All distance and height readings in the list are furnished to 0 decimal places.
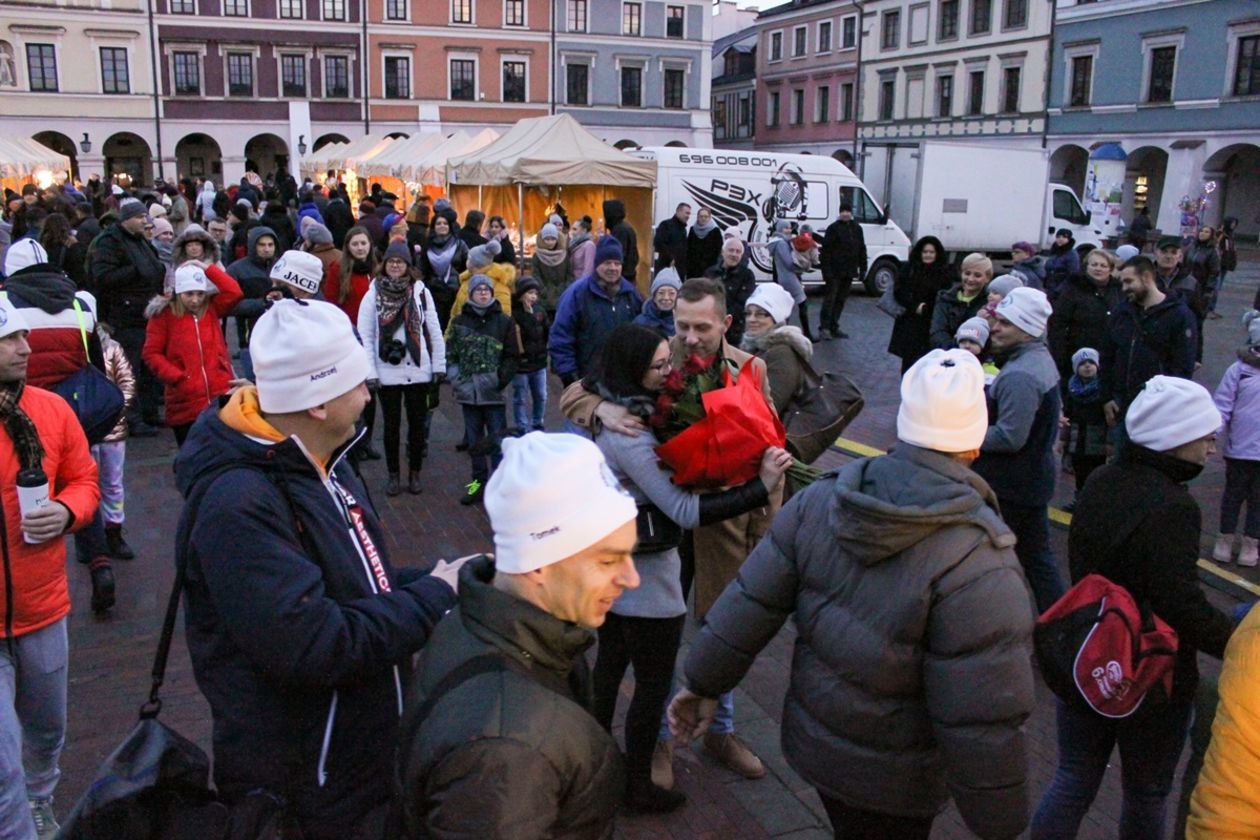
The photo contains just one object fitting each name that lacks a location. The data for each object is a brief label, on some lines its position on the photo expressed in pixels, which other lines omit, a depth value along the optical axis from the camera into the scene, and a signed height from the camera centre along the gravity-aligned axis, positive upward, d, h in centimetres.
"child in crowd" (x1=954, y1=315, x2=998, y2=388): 577 -62
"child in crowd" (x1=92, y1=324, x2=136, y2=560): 570 -140
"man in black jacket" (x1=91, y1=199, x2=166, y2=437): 834 -46
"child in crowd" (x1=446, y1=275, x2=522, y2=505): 731 -98
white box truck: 2159 +69
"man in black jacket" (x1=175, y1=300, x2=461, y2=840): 205 -80
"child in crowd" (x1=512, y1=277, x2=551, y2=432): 788 -103
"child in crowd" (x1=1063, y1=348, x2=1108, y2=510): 680 -126
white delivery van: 1886 +61
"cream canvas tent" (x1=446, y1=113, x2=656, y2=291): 1603 +88
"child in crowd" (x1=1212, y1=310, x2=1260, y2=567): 600 -128
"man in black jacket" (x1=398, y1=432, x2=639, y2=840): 155 -75
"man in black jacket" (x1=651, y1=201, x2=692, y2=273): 1486 -20
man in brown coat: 377 -116
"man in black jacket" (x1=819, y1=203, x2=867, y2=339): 1502 -55
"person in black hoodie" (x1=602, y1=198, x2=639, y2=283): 1286 -6
